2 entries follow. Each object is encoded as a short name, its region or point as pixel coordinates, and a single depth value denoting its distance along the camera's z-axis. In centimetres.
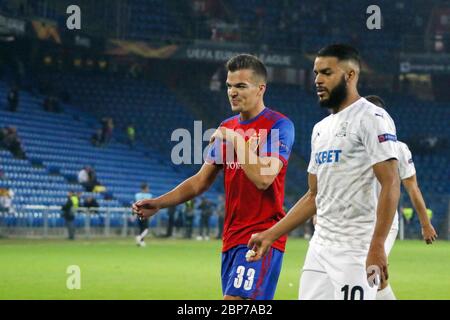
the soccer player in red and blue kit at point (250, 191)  1460
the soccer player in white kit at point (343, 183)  1293
